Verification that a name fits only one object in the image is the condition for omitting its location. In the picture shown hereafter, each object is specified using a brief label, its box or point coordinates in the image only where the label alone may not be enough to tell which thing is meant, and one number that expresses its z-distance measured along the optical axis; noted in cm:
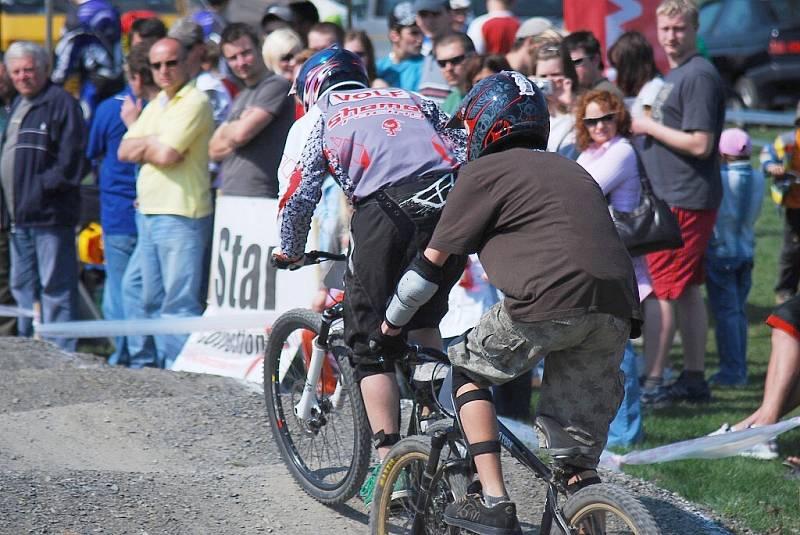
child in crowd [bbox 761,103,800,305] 2061
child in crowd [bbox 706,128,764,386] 1683
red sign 2012
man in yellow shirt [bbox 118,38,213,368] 1648
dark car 4600
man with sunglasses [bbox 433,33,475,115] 1641
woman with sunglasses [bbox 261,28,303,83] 1700
